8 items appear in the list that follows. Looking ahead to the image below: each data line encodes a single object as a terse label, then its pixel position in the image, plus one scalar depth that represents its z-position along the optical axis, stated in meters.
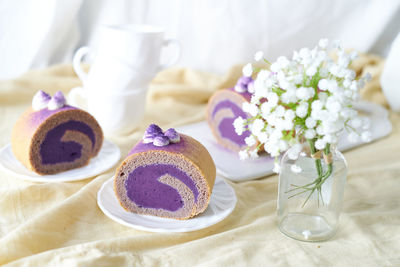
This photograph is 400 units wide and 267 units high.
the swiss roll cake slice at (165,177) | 0.83
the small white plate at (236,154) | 0.97
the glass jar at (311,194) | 0.80
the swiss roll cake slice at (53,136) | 0.92
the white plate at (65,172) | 0.92
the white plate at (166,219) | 0.82
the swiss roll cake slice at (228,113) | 1.04
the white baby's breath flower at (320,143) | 0.74
